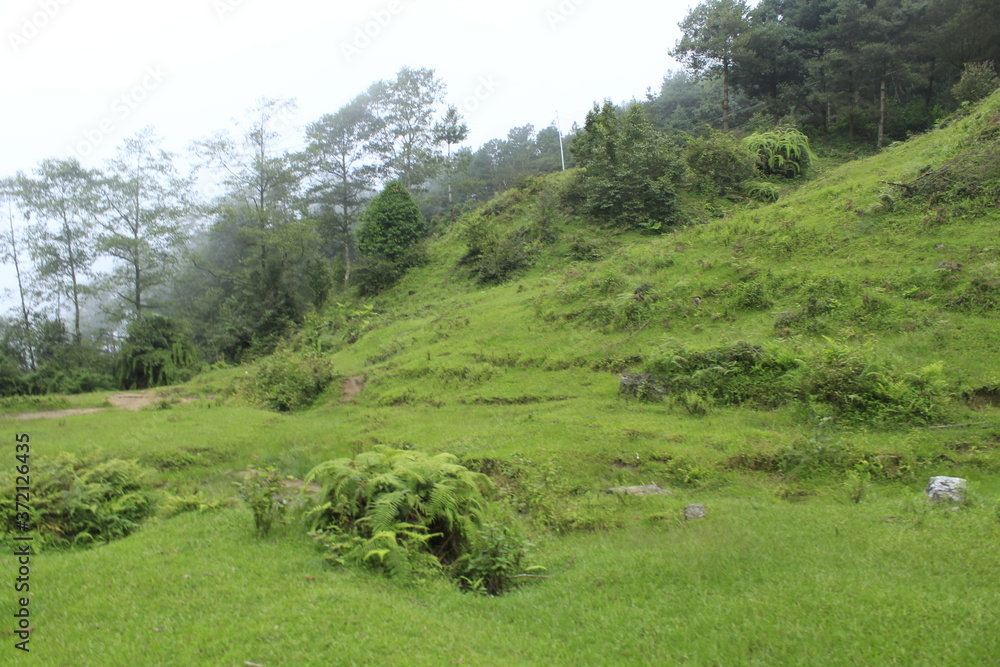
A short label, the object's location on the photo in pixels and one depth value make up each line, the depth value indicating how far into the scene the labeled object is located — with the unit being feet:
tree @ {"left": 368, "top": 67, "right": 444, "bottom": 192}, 123.44
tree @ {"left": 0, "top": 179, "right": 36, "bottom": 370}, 88.79
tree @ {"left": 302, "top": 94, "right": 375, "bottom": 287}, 120.67
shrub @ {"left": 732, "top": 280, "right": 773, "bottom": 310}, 41.83
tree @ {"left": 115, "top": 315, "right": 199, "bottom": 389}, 76.69
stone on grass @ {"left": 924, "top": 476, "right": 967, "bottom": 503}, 19.93
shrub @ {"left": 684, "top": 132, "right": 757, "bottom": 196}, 83.97
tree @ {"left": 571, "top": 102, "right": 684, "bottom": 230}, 76.79
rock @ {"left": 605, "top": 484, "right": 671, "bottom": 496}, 24.66
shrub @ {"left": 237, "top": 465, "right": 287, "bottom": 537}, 19.21
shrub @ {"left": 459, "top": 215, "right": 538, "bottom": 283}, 78.64
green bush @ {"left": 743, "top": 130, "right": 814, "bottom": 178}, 85.56
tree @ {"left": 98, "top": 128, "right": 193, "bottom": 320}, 94.27
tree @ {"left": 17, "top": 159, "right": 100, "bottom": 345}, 91.76
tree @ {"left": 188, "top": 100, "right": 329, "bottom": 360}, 99.76
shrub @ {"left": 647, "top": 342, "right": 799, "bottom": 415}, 32.48
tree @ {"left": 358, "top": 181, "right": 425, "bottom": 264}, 99.81
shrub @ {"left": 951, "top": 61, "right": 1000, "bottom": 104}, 78.43
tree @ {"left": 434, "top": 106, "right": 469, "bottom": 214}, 123.24
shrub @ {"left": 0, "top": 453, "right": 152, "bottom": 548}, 20.21
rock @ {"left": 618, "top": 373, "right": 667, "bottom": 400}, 35.32
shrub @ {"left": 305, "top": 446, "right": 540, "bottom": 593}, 17.69
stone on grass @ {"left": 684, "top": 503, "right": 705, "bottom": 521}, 21.47
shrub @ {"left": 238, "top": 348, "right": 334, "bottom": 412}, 49.90
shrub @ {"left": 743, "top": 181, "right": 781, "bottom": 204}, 77.36
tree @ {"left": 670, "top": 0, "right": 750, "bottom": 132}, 103.76
